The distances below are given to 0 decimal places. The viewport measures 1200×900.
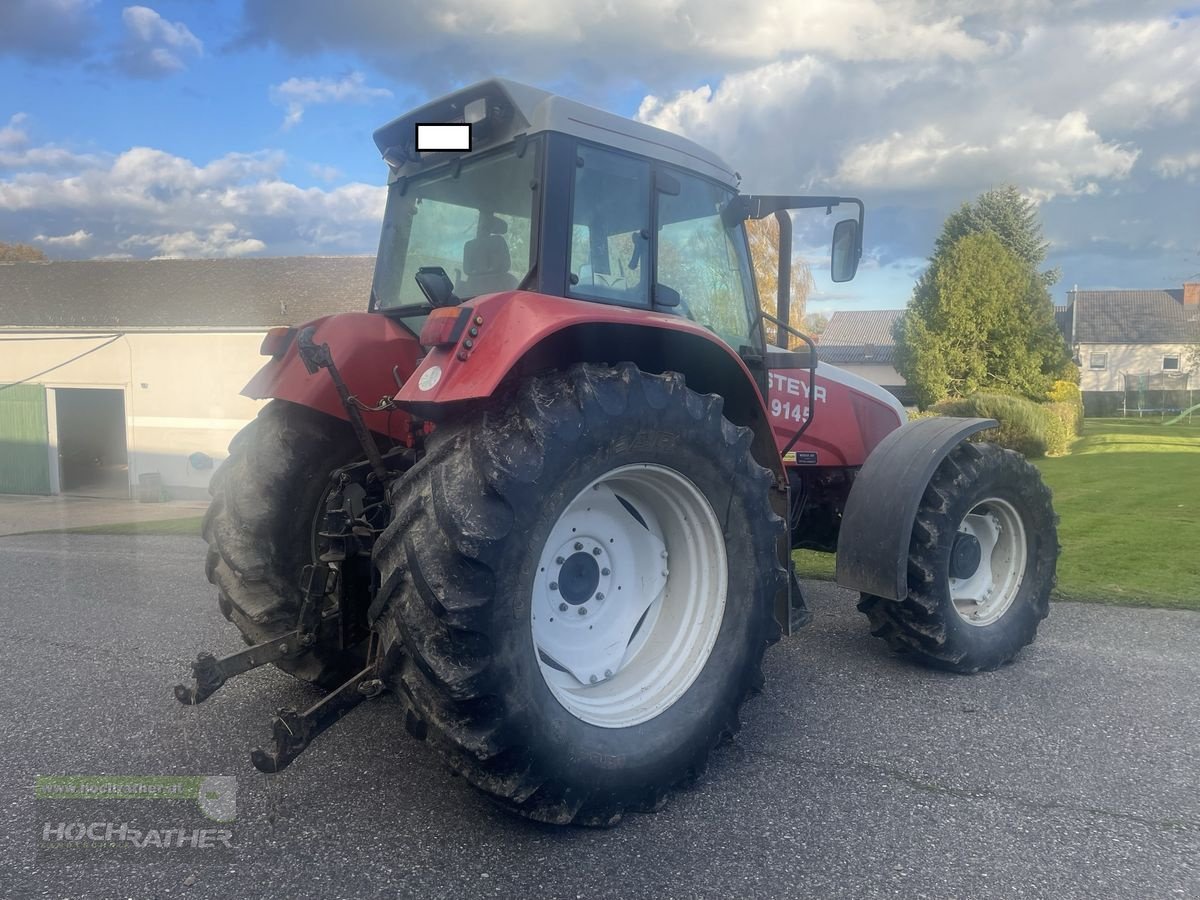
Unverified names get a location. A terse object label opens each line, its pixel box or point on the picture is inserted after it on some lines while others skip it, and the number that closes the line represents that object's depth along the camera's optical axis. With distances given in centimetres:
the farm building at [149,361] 1916
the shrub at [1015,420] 1795
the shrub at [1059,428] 1894
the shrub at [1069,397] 2329
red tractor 266
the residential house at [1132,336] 5088
